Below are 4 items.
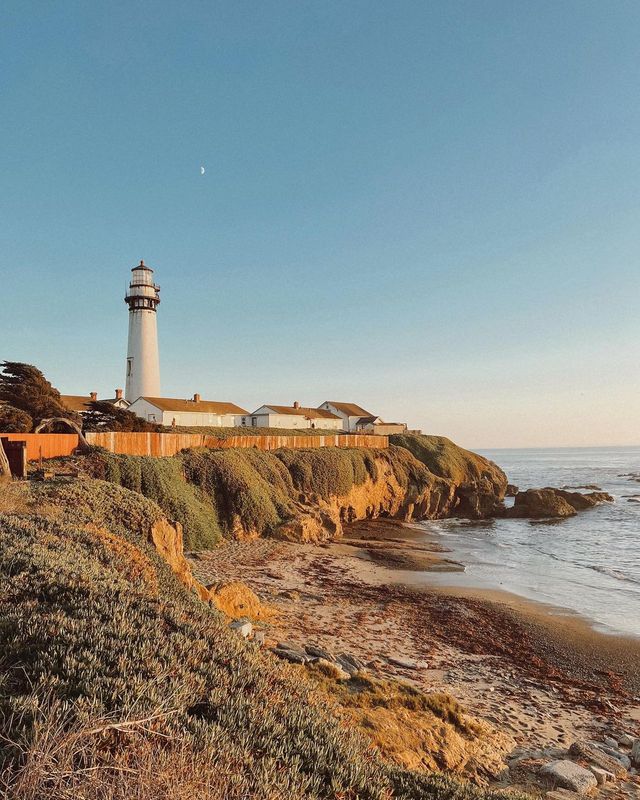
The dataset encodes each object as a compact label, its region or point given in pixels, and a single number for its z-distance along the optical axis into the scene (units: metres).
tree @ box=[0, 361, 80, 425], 26.97
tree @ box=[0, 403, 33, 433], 24.47
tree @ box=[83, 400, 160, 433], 32.19
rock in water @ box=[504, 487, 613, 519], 42.06
